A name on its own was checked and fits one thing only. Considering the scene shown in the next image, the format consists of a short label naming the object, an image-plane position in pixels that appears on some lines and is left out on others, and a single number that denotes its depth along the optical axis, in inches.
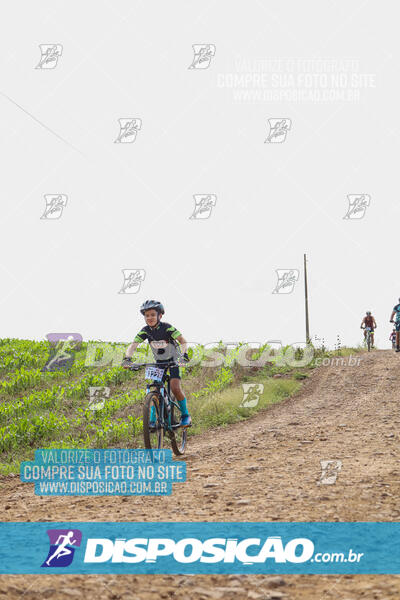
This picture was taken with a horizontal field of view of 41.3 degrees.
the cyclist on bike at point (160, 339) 351.6
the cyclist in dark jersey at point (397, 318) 931.3
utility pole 1391.5
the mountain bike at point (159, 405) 328.2
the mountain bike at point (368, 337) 1117.2
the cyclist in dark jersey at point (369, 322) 1098.7
